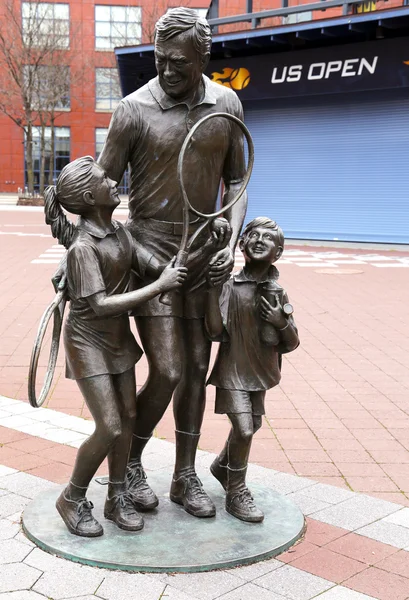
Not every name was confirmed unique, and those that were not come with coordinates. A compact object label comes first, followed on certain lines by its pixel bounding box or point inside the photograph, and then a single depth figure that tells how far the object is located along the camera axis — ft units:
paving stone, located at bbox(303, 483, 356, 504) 13.35
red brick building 137.80
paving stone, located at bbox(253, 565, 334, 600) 10.00
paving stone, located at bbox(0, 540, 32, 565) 10.74
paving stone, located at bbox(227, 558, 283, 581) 10.54
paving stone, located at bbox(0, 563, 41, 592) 9.93
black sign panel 57.11
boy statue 11.93
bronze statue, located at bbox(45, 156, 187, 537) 10.81
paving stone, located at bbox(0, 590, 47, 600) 9.64
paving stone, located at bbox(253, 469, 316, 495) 13.78
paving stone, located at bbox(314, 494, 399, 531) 12.41
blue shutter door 60.49
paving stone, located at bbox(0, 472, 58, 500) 13.29
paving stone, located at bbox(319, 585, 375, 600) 9.89
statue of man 11.72
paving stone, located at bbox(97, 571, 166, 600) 9.83
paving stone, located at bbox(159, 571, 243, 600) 9.99
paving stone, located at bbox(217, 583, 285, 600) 9.84
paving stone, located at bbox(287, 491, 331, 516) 12.86
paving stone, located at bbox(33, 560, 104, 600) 9.84
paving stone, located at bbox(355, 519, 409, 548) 11.68
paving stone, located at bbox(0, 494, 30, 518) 12.44
